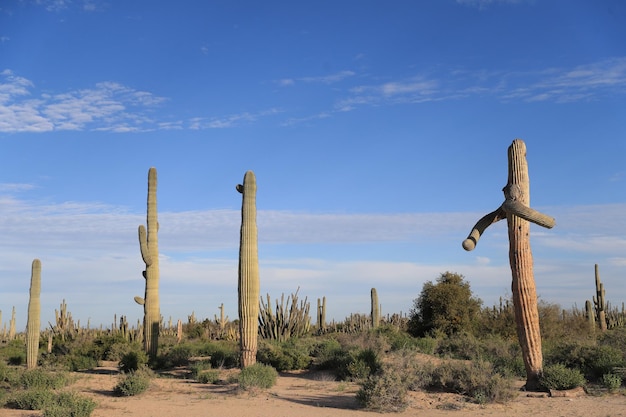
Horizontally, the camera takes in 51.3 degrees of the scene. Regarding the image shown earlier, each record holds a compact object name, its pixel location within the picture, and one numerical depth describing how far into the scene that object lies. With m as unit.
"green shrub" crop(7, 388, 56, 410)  14.24
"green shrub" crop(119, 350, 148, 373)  21.16
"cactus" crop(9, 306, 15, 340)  43.31
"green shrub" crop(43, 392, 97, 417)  12.63
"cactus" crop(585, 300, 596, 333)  29.56
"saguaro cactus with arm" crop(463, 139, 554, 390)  13.98
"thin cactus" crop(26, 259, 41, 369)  23.42
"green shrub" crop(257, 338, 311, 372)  20.25
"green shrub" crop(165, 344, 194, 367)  22.78
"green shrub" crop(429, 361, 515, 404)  13.69
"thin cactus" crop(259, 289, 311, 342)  25.92
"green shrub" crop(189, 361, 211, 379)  19.59
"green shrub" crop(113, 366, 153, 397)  16.05
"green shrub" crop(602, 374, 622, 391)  14.55
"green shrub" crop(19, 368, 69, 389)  17.23
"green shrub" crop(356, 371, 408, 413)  13.26
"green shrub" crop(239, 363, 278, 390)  15.95
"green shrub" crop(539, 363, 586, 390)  14.20
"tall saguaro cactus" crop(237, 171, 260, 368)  19.09
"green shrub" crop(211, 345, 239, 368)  21.52
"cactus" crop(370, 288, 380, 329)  32.25
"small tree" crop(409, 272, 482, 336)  27.12
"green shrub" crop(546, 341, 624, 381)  16.23
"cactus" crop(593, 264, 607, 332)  32.81
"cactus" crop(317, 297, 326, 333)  36.47
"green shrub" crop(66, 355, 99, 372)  23.65
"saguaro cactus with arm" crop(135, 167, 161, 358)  21.69
